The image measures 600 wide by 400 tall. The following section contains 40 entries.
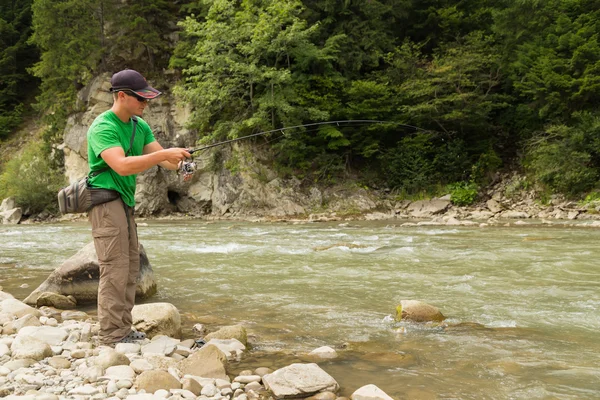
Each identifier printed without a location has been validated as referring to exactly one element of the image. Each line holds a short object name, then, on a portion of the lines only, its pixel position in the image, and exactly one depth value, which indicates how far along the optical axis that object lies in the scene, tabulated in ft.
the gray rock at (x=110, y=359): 9.59
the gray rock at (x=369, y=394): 8.61
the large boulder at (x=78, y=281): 17.01
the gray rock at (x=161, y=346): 10.87
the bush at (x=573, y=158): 54.13
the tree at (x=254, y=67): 62.08
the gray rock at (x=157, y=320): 12.41
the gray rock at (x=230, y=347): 11.28
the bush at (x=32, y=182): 75.61
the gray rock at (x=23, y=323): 12.36
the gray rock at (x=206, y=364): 9.73
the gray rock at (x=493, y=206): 58.34
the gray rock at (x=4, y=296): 15.32
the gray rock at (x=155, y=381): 8.76
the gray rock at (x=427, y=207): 61.93
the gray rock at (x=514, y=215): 53.31
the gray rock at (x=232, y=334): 12.06
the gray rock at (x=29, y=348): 10.11
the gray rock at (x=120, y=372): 9.20
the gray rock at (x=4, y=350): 10.27
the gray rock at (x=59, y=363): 9.86
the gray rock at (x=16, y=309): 13.62
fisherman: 10.81
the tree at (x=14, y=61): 102.63
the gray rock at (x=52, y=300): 16.33
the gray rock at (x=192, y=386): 8.84
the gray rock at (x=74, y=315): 14.73
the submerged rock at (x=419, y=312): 14.07
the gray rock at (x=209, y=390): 8.84
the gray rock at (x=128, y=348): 10.85
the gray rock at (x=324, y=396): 8.94
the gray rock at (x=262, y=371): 10.16
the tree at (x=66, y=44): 77.30
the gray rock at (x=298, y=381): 8.97
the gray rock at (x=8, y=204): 74.57
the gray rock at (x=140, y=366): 9.67
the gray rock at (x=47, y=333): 11.23
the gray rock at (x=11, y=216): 69.97
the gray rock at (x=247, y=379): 9.68
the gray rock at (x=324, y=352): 11.34
